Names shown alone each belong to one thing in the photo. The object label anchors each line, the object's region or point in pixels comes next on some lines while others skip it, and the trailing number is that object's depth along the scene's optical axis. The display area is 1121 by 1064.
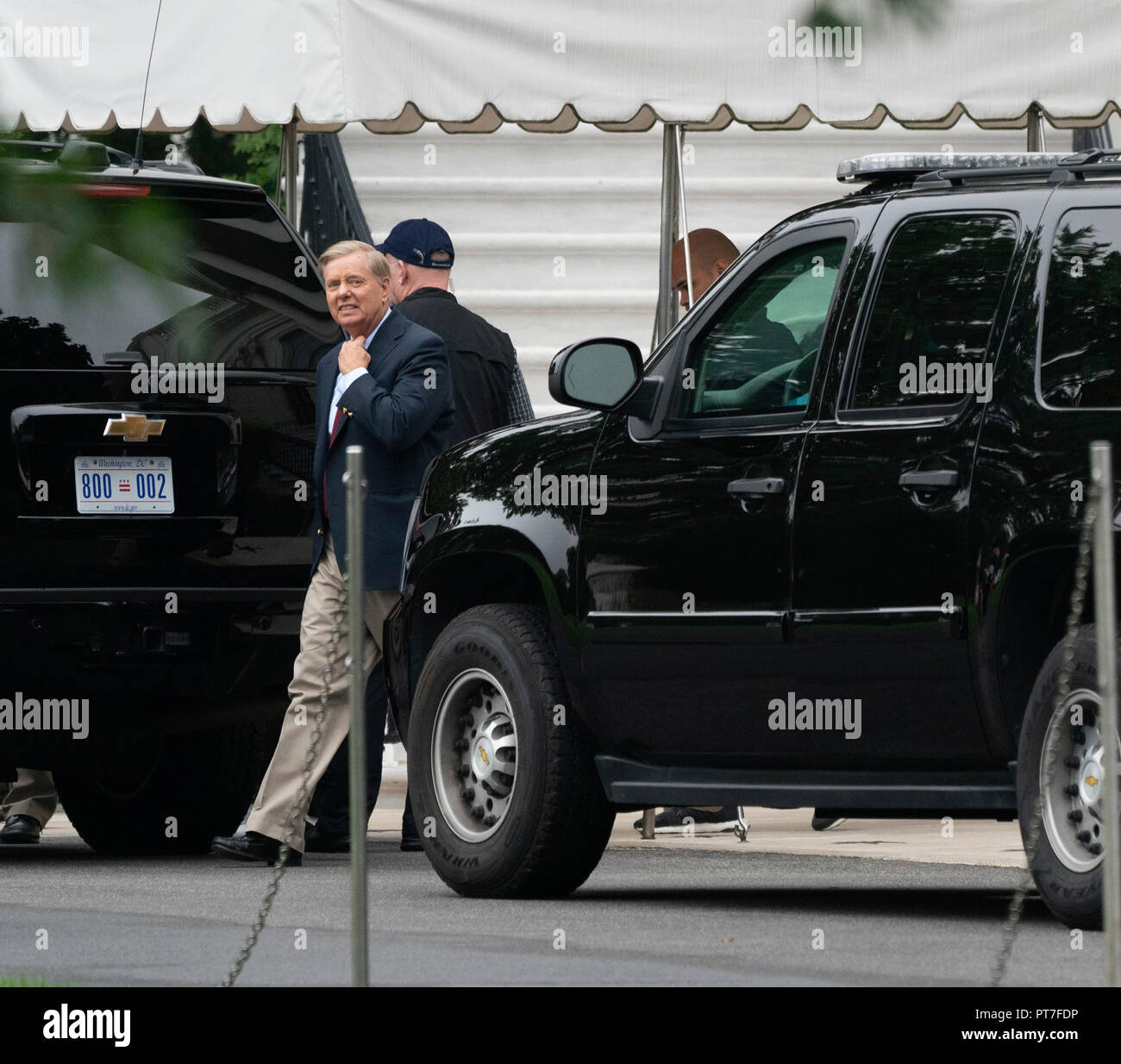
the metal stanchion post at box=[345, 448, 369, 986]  9.95
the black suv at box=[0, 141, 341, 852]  18.23
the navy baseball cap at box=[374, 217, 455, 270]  21.36
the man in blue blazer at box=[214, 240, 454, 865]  18.31
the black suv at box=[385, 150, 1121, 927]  13.79
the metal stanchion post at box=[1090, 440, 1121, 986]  9.59
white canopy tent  21.05
